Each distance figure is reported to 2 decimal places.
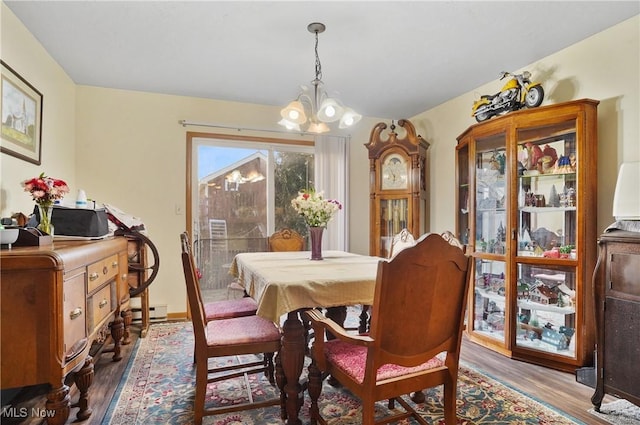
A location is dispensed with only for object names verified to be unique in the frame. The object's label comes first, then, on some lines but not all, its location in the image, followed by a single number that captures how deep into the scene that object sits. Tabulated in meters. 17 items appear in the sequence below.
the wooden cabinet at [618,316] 1.82
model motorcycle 2.63
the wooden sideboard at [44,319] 1.24
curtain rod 3.66
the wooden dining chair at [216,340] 1.64
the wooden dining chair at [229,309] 2.18
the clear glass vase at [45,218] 1.86
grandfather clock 3.75
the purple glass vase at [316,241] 2.38
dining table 1.52
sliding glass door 3.84
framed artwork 2.10
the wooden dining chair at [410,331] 1.26
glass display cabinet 2.38
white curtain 4.09
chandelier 2.14
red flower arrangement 1.81
